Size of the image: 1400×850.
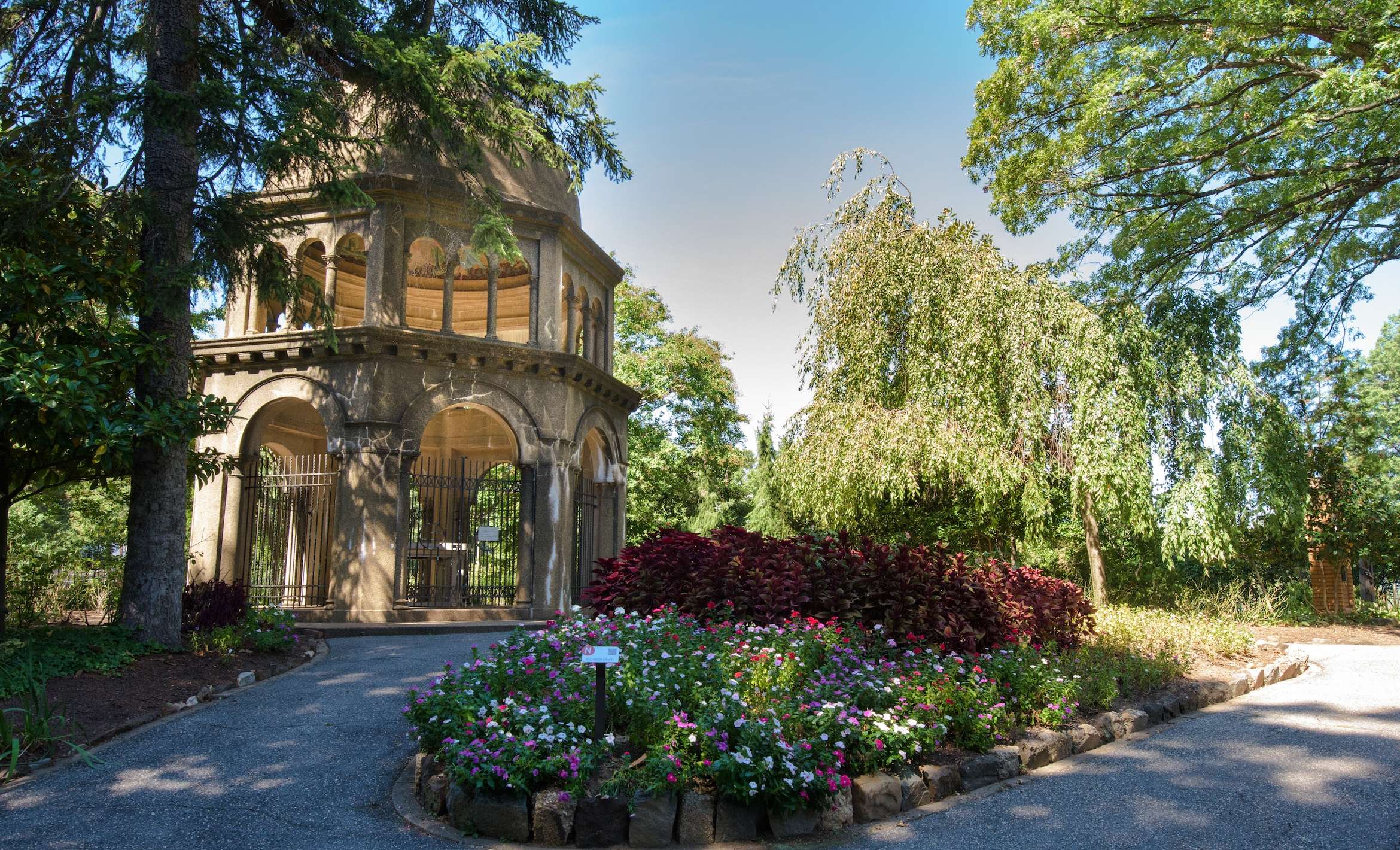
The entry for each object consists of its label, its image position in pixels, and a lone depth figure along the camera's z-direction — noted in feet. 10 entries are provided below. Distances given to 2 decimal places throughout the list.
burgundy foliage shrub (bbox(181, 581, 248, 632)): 28.58
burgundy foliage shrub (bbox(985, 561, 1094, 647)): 25.27
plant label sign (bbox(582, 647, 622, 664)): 13.64
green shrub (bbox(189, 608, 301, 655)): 26.76
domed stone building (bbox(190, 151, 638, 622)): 41.19
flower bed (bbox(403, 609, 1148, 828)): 13.83
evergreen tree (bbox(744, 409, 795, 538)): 84.69
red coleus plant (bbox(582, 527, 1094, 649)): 22.20
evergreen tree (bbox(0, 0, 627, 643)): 25.96
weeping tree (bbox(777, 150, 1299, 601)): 43.78
